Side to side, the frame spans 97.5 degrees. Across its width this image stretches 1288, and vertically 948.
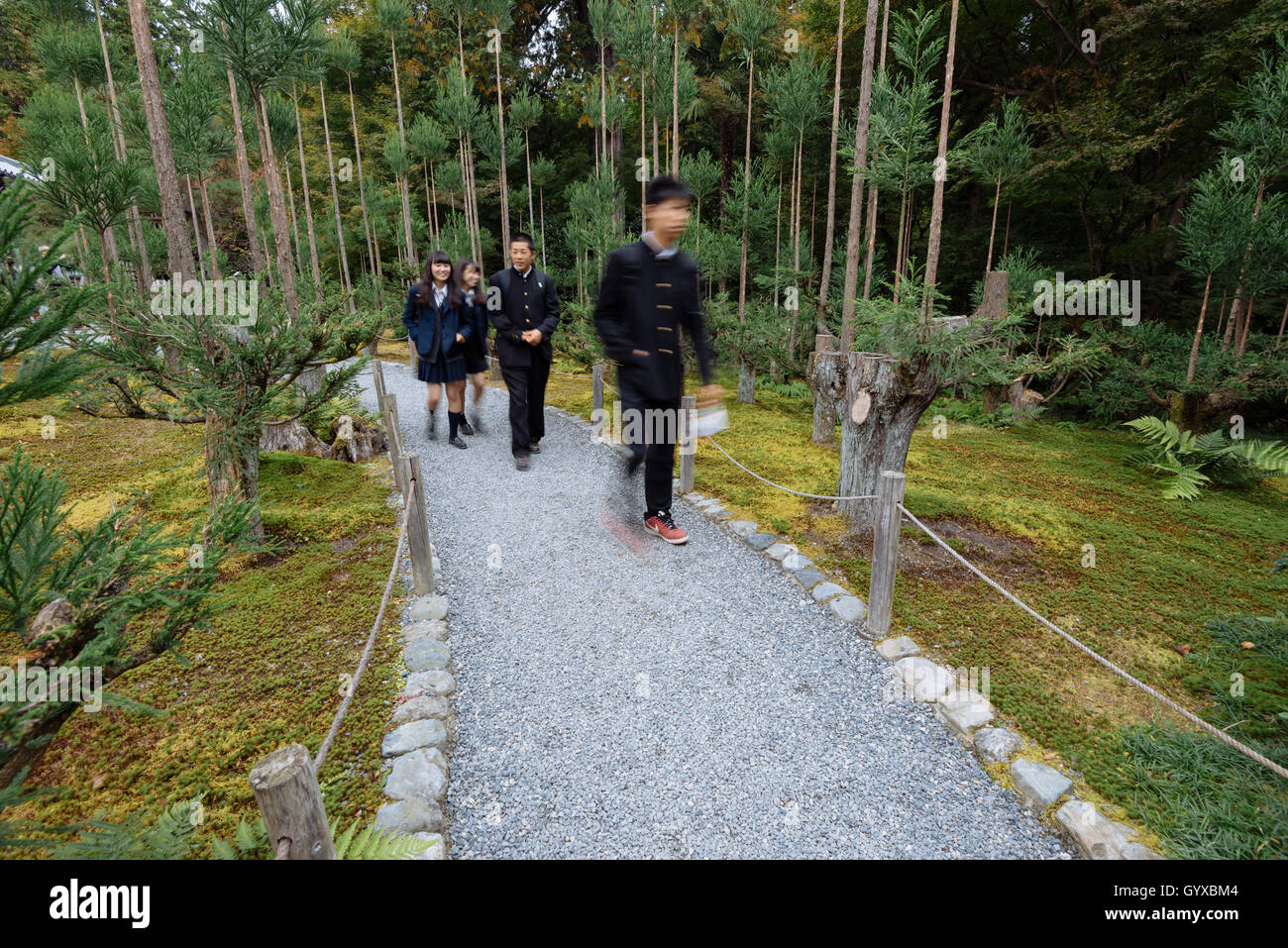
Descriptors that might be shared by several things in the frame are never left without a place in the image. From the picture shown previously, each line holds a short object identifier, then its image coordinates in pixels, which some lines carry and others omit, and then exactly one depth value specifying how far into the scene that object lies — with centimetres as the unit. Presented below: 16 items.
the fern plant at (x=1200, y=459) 701
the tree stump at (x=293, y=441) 673
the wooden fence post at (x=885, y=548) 362
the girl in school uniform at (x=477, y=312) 722
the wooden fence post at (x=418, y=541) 396
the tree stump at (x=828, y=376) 549
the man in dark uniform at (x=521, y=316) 626
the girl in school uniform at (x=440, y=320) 699
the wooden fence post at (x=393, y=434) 456
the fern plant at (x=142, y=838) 164
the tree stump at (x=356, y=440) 709
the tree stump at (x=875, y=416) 483
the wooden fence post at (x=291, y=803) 154
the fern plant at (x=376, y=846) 192
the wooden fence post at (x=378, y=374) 726
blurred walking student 390
